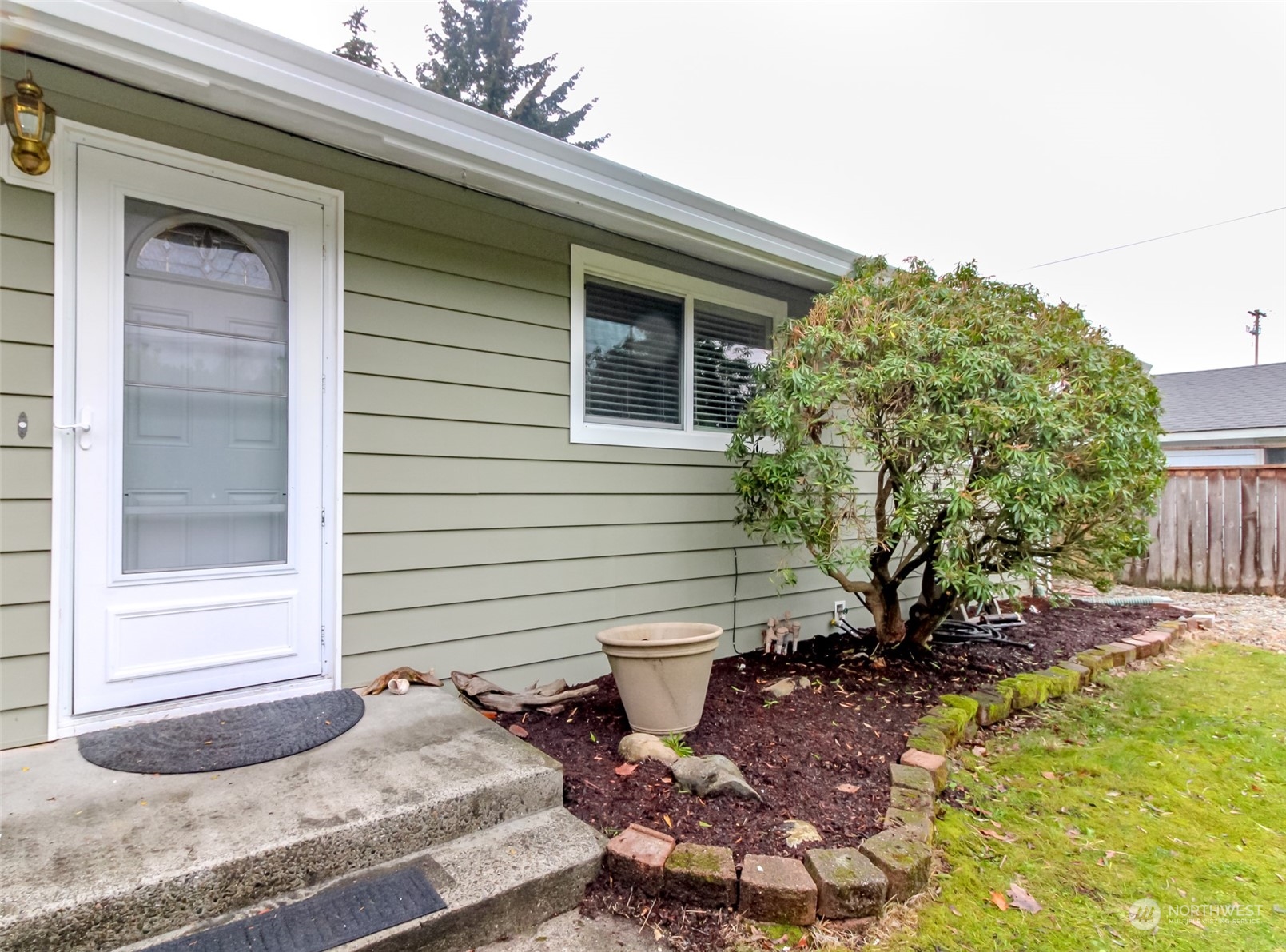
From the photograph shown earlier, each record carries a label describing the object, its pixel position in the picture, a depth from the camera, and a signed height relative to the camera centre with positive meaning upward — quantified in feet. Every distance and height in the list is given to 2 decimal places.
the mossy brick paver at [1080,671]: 13.08 -4.08
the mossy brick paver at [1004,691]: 11.50 -3.95
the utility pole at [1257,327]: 94.94 +22.73
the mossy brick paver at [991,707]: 10.90 -4.07
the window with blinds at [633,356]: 11.93 +2.24
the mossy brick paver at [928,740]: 9.04 -3.90
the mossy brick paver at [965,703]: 10.64 -3.93
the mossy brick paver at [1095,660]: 13.74 -4.06
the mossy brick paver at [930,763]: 8.23 -3.86
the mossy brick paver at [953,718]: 9.89 -3.93
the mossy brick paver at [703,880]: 5.82 -3.78
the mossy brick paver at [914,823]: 6.75 -3.81
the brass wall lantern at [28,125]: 6.67 +3.56
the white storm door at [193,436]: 7.36 +0.36
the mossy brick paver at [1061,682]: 12.39 -4.10
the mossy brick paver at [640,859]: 5.96 -3.72
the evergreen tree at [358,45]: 45.98 +30.93
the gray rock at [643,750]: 8.29 -3.71
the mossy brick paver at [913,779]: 7.72 -3.81
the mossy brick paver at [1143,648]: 15.05 -4.12
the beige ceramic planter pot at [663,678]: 8.77 -2.92
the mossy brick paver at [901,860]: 6.01 -3.76
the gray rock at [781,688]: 11.30 -3.93
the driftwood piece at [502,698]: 9.52 -3.53
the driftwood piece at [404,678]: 8.91 -3.10
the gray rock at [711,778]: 7.45 -3.68
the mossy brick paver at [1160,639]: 15.58 -4.04
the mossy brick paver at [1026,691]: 11.72 -4.06
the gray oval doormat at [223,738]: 6.54 -3.07
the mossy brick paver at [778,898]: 5.70 -3.84
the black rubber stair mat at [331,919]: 4.72 -3.58
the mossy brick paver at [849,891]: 5.74 -3.80
